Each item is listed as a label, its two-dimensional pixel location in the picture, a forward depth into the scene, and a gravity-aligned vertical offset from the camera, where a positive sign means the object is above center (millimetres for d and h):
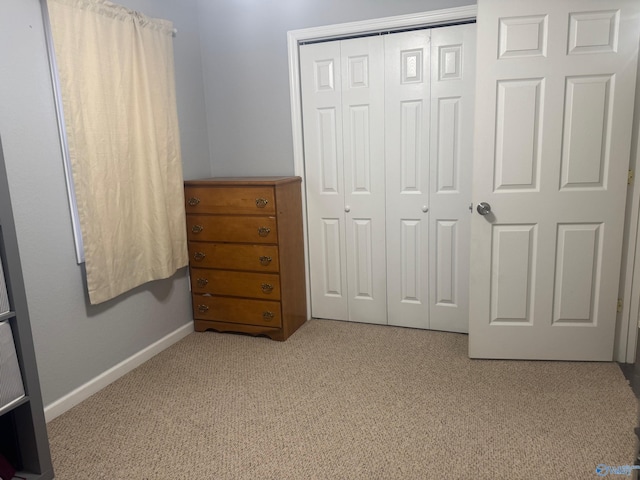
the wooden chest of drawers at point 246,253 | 3178 -650
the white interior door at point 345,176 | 3266 -181
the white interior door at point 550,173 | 2486 -164
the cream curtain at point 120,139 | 2443 +98
